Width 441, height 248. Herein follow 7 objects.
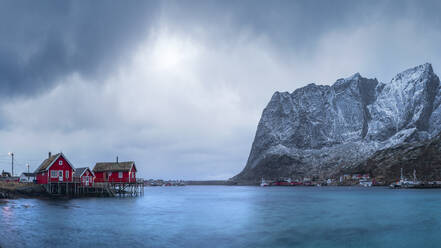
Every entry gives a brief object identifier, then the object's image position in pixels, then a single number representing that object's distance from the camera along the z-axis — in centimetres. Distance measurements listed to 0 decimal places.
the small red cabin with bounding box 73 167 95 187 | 9204
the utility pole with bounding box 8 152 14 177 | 11981
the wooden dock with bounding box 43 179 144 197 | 8594
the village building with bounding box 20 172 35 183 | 11144
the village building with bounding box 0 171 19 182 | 11738
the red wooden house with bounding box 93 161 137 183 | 9850
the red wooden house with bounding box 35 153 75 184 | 8375
